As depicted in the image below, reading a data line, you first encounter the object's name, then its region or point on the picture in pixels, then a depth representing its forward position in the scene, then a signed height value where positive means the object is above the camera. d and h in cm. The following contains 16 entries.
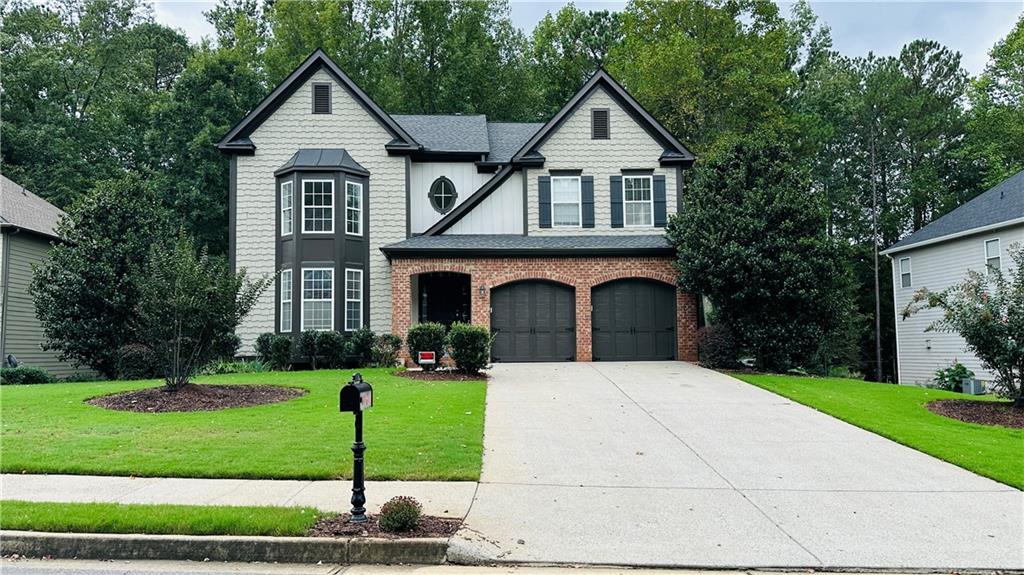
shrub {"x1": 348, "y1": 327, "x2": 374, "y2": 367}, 1922 -82
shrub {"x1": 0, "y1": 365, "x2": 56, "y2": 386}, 1772 -147
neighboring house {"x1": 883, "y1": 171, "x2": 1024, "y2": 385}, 2144 +187
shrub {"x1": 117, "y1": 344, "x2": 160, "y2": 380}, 1809 -134
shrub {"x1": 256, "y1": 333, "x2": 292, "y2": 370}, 1892 -98
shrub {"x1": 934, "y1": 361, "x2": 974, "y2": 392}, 1742 -181
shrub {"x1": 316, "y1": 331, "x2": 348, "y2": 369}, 1903 -89
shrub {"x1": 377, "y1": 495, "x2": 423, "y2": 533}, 554 -165
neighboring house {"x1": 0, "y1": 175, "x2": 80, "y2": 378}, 2095 +137
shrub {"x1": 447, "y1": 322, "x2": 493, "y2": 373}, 1545 -66
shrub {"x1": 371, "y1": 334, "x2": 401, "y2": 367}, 1888 -93
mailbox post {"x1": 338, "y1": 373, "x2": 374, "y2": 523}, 573 -82
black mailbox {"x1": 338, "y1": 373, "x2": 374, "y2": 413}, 596 -71
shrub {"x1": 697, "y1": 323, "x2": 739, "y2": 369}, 1789 -95
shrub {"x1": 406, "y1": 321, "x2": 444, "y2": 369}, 1605 -51
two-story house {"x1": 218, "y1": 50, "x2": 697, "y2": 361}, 2002 +281
